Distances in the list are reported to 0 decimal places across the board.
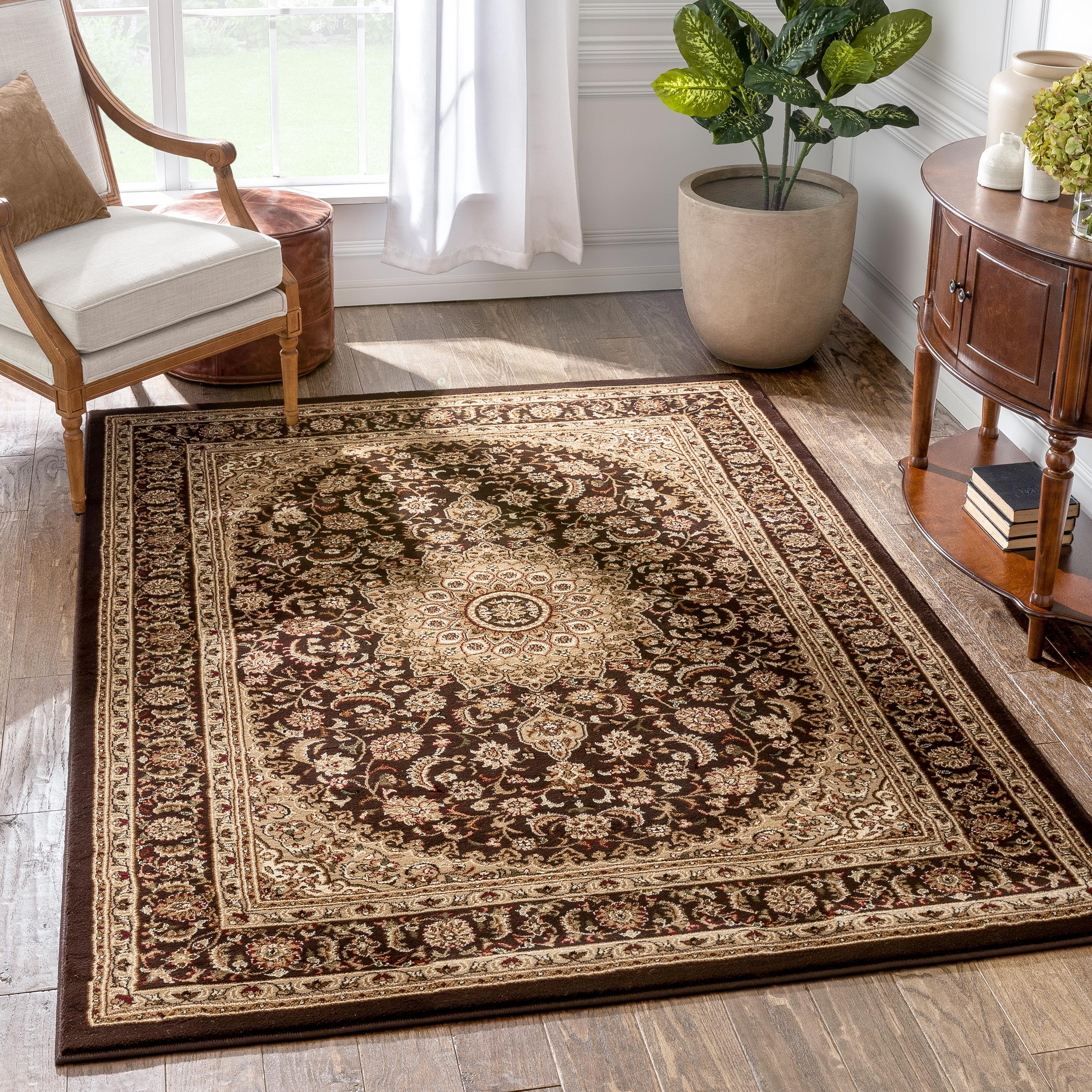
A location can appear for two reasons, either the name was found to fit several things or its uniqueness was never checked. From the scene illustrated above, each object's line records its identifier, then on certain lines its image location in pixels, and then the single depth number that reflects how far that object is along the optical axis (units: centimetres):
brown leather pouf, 396
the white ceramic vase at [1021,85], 297
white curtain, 430
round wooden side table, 267
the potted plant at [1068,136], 258
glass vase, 268
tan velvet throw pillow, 350
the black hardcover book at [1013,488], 313
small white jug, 293
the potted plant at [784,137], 382
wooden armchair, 329
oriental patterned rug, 220
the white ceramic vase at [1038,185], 287
